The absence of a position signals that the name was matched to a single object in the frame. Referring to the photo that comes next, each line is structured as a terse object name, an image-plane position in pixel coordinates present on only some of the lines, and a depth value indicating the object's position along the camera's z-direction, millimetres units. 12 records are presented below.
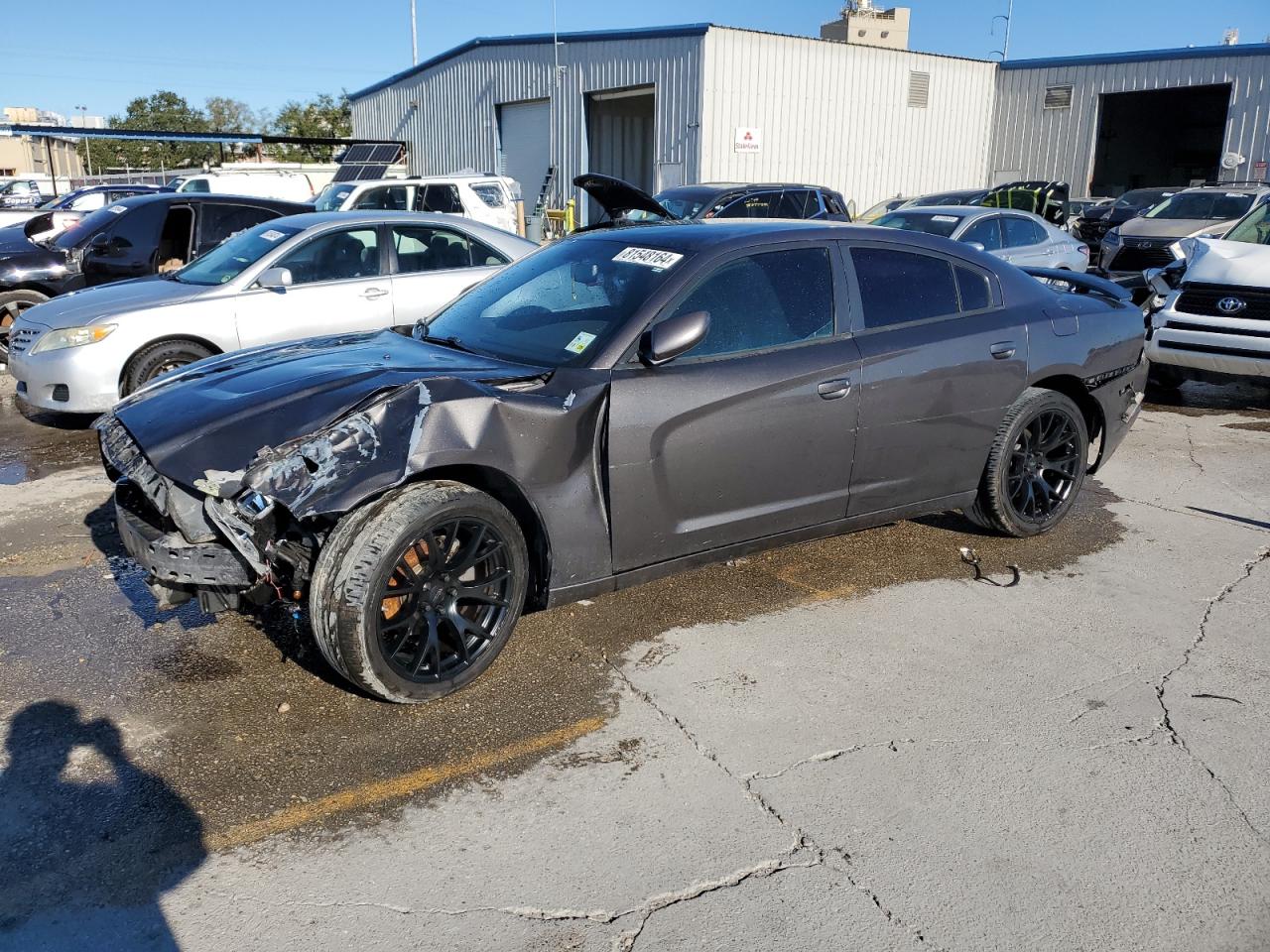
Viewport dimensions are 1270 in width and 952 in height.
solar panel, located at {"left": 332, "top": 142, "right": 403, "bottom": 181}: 18297
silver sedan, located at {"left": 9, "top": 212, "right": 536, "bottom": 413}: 7305
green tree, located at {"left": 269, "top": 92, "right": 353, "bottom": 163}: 57250
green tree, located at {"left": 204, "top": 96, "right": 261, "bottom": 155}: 74062
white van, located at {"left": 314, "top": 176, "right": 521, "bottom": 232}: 14414
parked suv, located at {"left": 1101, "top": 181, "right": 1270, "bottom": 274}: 15797
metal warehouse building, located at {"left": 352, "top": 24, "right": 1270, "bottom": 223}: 24203
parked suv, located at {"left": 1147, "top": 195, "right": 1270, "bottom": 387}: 8750
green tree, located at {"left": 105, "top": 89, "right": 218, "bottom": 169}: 59125
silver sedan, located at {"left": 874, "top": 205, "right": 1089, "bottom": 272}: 11938
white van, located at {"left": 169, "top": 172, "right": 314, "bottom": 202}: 20141
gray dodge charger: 3518
